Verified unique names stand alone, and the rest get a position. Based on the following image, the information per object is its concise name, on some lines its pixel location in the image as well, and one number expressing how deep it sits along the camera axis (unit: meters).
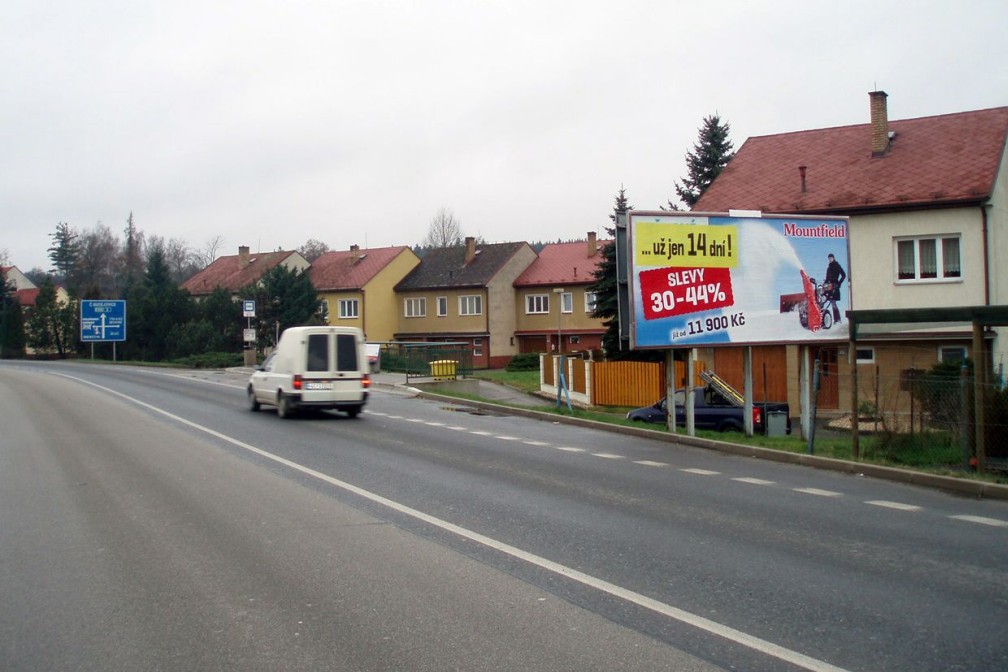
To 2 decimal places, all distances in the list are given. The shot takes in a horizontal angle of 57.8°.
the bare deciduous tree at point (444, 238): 107.25
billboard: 17.83
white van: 21.09
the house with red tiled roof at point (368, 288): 63.97
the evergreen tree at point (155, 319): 61.72
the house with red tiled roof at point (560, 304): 59.66
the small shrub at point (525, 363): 55.34
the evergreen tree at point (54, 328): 69.88
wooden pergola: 12.85
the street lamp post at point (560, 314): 57.19
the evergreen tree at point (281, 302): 54.50
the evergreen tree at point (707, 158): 50.86
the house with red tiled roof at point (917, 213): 27.56
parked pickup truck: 21.95
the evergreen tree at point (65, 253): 117.69
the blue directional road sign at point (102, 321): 58.25
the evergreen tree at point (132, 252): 112.44
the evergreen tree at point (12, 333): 75.94
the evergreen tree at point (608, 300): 35.53
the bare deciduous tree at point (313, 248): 118.03
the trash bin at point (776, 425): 21.19
